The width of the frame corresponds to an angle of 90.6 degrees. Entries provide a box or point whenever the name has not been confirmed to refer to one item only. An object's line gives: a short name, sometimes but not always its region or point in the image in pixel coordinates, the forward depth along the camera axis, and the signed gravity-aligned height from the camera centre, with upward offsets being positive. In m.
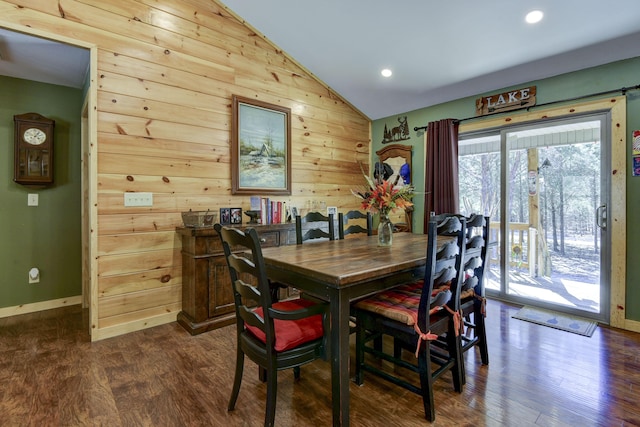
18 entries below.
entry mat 2.83 -1.04
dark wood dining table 1.45 -0.31
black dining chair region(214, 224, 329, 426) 1.42 -0.57
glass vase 2.32 -0.14
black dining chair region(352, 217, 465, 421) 1.65 -0.60
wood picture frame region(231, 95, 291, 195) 3.43 +0.75
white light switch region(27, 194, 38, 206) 3.27 +0.15
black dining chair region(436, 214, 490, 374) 2.04 -0.55
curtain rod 2.81 +1.11
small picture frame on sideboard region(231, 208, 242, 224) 3.30 -0.03
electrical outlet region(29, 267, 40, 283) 3.29 -0.63
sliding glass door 3.11 +0.06
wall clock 3.13 +0.66
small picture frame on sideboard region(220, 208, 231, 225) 3.21 -0.03
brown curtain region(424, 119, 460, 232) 3.88 +0.55
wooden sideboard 2.80 -0.64
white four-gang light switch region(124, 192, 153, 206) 2.77 +0.13
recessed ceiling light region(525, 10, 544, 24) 2.58 +1.62
